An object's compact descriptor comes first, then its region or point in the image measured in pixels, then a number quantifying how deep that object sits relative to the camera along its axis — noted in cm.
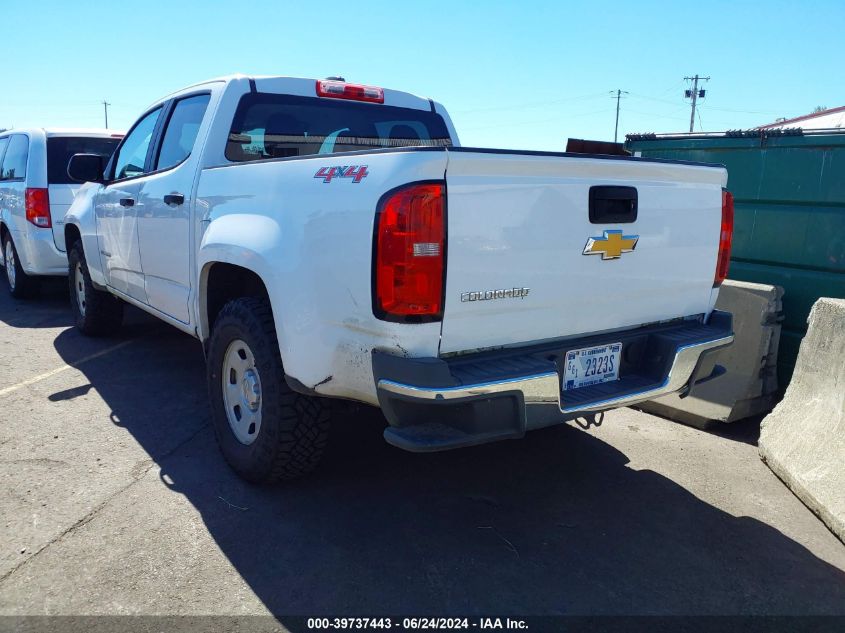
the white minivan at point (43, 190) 748
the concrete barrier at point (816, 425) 345
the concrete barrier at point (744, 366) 447
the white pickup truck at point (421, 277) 245
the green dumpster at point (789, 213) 463
